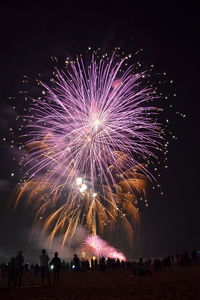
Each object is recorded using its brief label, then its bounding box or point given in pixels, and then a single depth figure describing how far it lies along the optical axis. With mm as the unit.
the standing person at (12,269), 15531
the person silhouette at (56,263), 16594
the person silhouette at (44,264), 15688
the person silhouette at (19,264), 15492
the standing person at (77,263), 27448
